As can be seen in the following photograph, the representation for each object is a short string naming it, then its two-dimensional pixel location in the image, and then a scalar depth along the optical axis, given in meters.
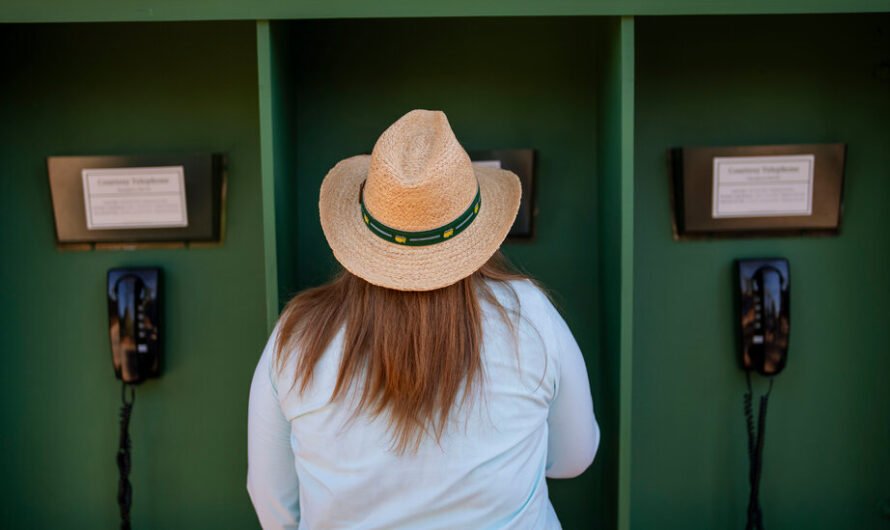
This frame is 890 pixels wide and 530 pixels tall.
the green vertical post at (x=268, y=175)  1.90
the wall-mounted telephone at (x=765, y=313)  2.30
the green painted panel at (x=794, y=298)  2.38
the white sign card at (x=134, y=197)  2.33
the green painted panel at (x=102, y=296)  2.35
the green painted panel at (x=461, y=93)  2.37
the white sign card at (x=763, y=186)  2.34
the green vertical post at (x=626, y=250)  1.92
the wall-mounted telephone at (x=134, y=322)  2.28
